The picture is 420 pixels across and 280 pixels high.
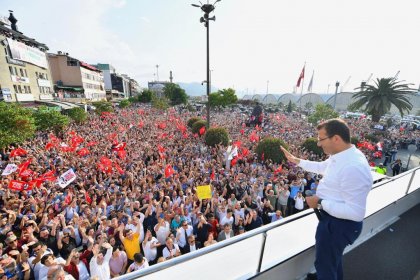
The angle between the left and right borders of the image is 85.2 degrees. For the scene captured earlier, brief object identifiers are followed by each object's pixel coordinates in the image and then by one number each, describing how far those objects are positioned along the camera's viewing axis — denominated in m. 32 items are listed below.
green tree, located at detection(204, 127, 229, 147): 15.81
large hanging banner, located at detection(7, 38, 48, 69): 29.89
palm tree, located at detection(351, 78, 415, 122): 23.69
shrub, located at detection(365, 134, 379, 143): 19.53
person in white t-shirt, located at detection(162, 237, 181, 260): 4.63
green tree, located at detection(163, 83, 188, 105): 64.50
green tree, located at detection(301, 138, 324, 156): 14.34
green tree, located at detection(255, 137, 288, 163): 12.65
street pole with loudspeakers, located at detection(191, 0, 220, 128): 14.41
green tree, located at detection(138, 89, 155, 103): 66.25
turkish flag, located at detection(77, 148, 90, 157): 12.20
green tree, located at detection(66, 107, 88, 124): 23.40
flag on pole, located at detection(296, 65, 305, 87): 32.99
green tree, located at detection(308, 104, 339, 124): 26.75
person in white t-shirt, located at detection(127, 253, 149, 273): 3.96
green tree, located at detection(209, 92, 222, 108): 46.88
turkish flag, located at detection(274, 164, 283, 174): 10.27
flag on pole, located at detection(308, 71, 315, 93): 43.86
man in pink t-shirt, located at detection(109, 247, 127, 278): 4.54
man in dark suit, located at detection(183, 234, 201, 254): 5.03
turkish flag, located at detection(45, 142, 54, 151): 12.98
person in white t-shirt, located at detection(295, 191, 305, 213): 7.67
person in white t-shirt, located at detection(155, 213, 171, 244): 5.46
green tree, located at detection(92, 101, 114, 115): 31.25
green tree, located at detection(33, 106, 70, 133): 17.55
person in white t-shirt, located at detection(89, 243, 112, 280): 4.12
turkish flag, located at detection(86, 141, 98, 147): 14.02
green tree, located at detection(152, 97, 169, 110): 42.28
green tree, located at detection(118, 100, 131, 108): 48.19
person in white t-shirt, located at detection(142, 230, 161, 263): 4.96
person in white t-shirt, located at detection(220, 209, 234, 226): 6.16
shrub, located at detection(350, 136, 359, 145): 15.33
